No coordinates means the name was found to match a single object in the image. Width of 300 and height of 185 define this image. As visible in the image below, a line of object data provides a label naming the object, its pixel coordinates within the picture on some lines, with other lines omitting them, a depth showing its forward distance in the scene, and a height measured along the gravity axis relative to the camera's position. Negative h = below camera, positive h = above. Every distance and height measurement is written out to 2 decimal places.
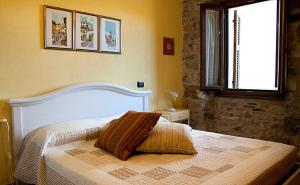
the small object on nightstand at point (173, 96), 3.71 -0.25
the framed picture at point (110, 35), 3.05 +0.57
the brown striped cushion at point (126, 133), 1.95 -0.45
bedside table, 3.54 -0.52
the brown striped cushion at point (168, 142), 2.00 -0.51
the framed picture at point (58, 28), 2.59 +0.56
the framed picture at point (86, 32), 2.82 +0.56
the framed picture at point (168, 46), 3.86 +0.54
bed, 1.57 -0.59
